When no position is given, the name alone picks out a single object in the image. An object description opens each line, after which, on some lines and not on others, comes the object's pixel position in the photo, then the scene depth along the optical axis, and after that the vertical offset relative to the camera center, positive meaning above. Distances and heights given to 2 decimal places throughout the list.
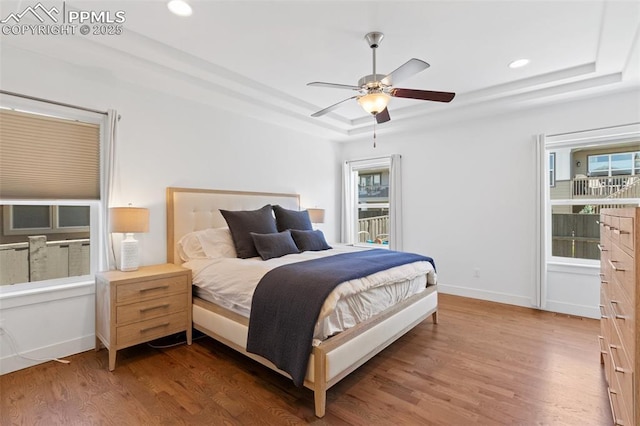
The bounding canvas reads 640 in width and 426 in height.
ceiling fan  2.33 +0.96
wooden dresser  1.17 -0.48
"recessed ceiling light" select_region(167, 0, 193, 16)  2.03 +1.42
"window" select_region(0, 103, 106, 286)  2.38 +0.16
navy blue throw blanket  1.86 -0.65
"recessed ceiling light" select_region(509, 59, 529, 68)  2.87 +1.45
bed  1.86 -0.88
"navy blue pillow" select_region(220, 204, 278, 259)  3.15 -0.16
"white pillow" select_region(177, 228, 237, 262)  3.11 -0.36
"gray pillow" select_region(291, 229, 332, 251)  3.51 -0.35
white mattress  2.01 -0.62
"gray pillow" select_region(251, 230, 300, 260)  3.06 -0.35
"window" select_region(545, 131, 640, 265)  3.44 +0.27
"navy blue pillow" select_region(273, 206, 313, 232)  3.82 -0.11
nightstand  2.38 -0.80
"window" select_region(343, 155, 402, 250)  5.41 +0.17
